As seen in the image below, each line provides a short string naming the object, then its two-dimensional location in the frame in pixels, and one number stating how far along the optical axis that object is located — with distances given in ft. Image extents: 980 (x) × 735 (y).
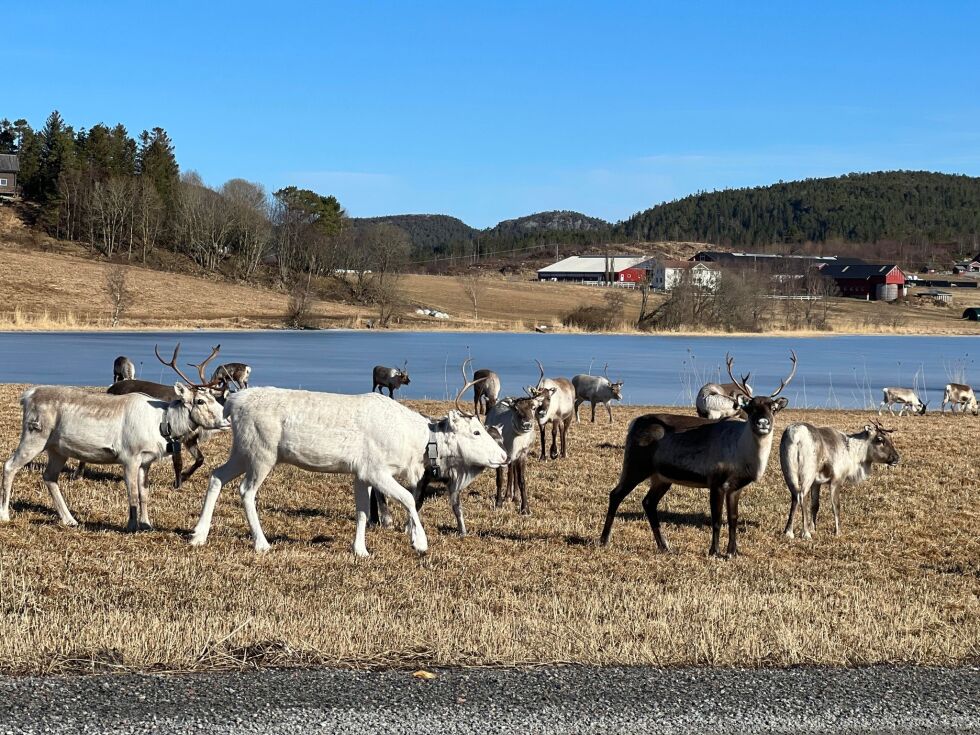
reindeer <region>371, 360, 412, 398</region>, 103.96
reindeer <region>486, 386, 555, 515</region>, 45.98
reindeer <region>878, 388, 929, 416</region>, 98.32
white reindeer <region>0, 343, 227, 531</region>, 40.24
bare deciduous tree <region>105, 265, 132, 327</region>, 252.21
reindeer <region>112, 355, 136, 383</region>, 75.96
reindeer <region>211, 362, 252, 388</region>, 84.79
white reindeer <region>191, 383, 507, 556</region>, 37.73
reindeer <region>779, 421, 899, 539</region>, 45.65
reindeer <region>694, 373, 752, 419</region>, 71.09
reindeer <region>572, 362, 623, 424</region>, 82.94
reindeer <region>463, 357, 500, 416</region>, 72.54
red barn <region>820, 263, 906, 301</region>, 467.93
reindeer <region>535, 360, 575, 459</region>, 62.60
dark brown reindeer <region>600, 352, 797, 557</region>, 40.16
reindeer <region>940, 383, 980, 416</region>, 101.30
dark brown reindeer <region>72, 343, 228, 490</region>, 47.11
